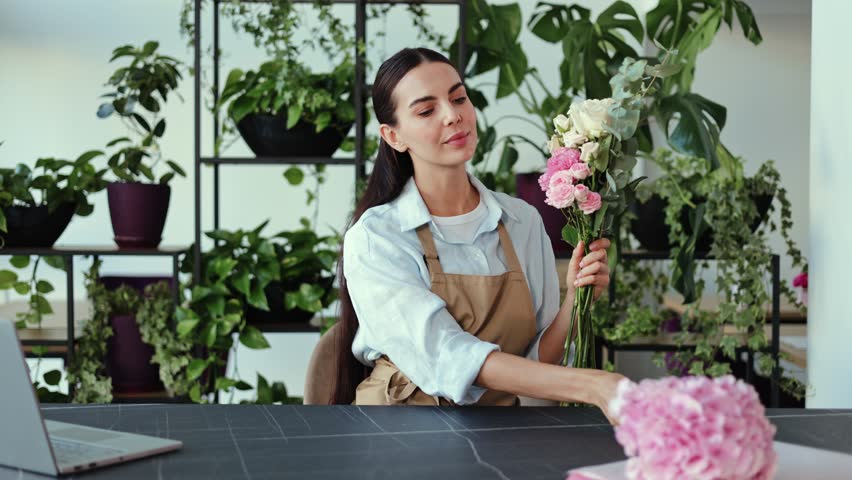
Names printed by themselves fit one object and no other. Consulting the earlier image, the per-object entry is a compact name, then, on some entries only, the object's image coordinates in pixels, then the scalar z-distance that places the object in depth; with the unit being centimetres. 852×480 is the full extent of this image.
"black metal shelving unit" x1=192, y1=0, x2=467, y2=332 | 351
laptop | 128
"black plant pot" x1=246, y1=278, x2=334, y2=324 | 361
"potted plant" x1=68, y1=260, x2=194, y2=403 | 354
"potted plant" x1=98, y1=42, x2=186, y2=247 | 357
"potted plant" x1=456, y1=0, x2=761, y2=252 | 345
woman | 203
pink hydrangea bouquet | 99
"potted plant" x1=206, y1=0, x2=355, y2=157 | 352
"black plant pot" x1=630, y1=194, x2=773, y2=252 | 358
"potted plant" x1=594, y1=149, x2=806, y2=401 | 346
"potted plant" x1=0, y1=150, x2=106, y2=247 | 345
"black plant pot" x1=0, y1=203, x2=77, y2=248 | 349
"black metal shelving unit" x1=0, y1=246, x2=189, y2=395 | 346
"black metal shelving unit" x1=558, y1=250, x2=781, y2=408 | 354
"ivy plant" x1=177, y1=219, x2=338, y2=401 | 354
